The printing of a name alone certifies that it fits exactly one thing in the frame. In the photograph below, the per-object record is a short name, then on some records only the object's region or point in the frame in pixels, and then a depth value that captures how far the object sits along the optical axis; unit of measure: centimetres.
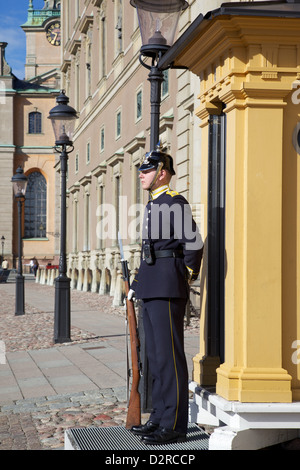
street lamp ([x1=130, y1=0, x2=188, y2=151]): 673
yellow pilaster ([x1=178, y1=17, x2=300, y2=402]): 471
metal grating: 473
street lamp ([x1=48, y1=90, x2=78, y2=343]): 1201
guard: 495
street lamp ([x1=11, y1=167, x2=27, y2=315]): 1969
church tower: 7131
